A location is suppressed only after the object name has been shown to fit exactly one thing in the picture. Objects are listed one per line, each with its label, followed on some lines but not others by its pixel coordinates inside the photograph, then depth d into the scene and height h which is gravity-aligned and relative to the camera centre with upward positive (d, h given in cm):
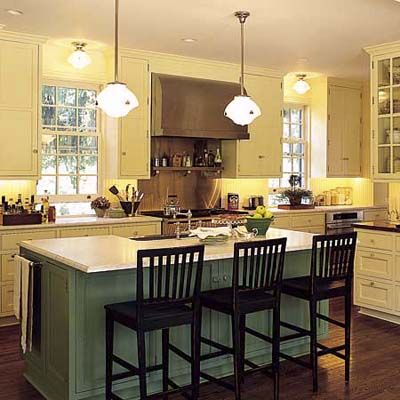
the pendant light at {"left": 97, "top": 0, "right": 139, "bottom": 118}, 362 +66
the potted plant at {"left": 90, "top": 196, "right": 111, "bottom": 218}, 600 -7
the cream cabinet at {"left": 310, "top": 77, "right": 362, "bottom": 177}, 788 +106
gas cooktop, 637 -15
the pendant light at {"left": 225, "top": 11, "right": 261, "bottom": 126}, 424 +69
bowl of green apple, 422 -17
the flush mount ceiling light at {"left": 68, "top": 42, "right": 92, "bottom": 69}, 574 +149
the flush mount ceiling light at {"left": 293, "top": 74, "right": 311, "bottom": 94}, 727 +151
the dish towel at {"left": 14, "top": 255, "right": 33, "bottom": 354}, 357 -66
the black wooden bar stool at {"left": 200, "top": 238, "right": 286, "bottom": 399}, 333 -60
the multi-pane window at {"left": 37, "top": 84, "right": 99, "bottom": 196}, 607 +66
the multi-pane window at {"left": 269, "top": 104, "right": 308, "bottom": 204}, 796 +79
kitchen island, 321 -73
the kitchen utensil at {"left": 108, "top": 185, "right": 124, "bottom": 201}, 615 +11
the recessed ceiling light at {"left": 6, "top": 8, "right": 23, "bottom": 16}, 454 +155
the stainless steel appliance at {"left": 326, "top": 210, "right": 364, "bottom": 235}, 744 -26
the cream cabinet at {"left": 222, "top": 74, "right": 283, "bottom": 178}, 698 +75
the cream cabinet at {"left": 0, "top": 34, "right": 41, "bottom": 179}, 528 +88
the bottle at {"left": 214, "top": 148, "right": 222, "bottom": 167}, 695 +51
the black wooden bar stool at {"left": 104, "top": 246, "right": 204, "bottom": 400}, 293 -62
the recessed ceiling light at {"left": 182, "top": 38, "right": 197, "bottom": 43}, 553 +161
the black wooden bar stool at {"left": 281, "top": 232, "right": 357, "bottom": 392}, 370 -58
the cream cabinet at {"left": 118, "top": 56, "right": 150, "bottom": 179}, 606 +80
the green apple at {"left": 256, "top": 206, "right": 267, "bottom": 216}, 428 -8
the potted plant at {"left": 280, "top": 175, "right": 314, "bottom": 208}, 738 +6
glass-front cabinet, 563 +94
